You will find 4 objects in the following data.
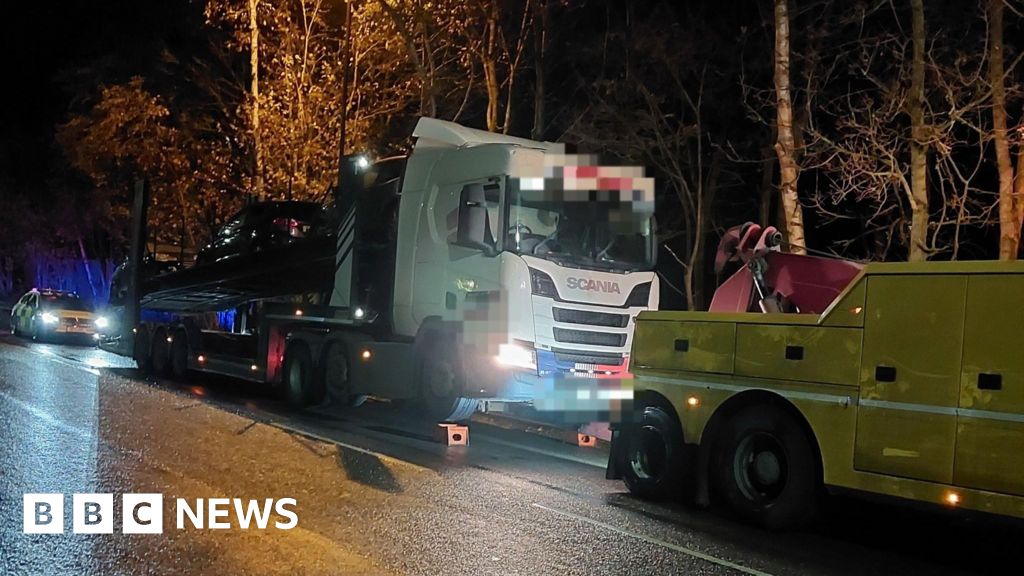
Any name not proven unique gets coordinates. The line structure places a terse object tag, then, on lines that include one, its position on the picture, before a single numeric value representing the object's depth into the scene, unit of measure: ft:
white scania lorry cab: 34.04
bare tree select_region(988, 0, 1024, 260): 40.91
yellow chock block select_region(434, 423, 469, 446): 36.06
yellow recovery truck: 20.17
